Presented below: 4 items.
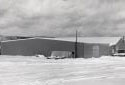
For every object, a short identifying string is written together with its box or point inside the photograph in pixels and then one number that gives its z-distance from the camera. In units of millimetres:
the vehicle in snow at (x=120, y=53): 65562
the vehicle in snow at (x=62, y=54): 62162
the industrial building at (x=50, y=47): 64750
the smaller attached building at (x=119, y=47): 71125
